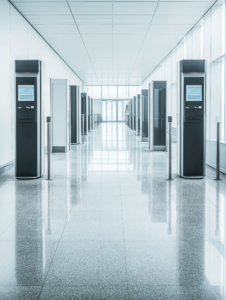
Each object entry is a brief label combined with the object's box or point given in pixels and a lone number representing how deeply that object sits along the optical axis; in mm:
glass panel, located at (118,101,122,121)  44484
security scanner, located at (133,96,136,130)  24741
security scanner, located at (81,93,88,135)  21812
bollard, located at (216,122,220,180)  6934
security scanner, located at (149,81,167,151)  12773
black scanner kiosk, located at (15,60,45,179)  6973
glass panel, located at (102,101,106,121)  43947
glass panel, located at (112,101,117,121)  44269
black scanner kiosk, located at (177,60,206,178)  7035
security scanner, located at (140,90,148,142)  16672
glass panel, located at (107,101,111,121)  43938
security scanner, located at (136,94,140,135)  20500
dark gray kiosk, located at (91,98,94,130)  28452
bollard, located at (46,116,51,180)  7016
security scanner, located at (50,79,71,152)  12383
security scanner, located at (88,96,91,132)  25488
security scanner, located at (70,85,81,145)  15172
